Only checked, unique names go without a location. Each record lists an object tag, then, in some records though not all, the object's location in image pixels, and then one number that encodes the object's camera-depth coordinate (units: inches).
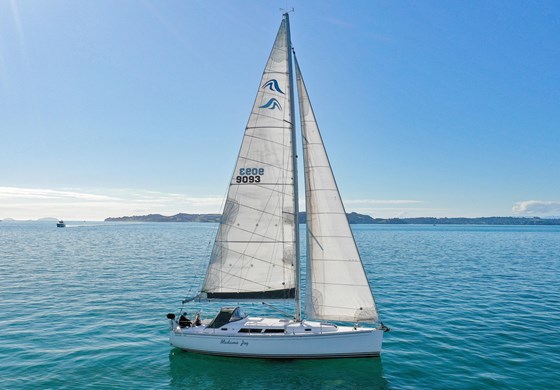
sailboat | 737.6
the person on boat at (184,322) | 784.3
